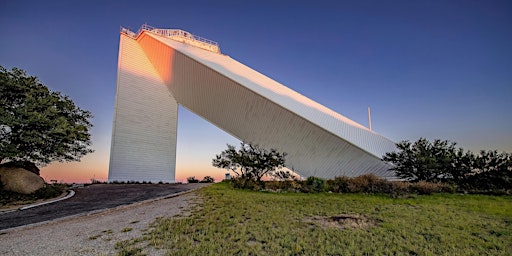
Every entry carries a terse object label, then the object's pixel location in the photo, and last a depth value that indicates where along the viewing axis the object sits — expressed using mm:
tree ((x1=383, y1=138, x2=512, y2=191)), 9148
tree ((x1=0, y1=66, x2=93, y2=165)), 7680
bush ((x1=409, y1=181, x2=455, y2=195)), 8376
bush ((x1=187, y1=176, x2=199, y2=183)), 15656
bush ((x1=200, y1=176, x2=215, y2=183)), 15456
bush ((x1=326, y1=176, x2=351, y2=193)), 8974
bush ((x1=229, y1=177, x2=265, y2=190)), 9727
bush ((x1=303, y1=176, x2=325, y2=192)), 9109
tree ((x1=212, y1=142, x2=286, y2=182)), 10242
